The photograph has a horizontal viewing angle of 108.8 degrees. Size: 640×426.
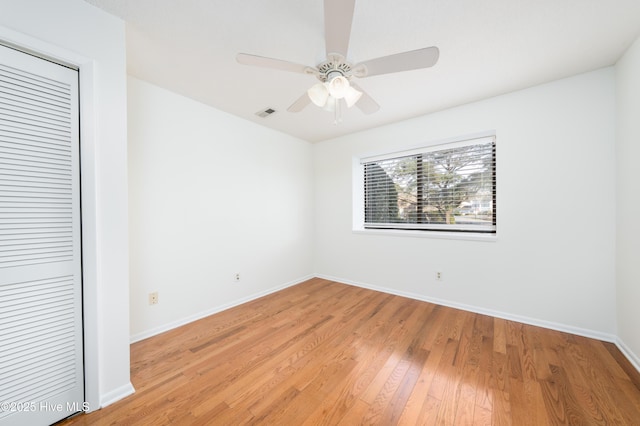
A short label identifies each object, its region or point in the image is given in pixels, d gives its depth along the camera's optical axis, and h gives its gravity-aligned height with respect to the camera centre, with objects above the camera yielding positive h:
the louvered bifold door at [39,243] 1.17 -0.16
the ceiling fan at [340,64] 1.01 +0.82
